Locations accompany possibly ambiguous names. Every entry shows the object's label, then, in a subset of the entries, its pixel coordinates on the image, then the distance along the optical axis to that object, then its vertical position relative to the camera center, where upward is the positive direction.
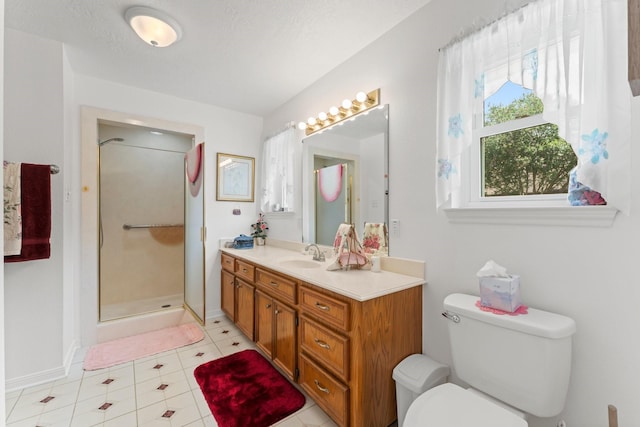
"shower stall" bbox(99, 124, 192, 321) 3.33 -0.09
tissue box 1.17 -0.35
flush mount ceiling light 1.67 +1.19
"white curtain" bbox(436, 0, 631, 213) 0.98 +0.59
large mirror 1.94 +0.28
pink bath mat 2.26 -1.23
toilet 1.04 -0.66
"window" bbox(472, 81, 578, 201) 1.26 +0.31
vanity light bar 1.97 +0.81
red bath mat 1.63 -1.21
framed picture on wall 3.15 +0.41
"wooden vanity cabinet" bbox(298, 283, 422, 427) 1.36 -0.74
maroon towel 1.83 +0.01
